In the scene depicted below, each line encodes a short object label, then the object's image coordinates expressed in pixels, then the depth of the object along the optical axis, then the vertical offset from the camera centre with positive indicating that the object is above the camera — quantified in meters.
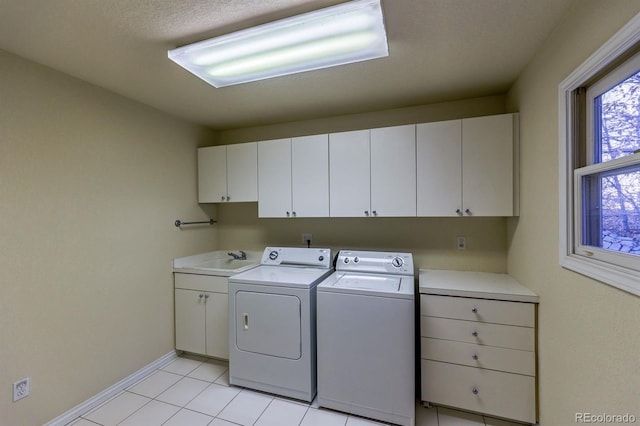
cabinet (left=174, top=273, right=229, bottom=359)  2.57 -0.98
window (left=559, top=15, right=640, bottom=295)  1.06 +0.20
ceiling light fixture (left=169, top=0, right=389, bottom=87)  1.29 +0.92
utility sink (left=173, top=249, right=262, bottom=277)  2.62 -0.54
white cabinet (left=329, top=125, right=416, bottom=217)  2.28 +0.34
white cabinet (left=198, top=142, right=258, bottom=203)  2.81 +0.43
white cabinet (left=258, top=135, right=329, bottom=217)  2.54 +0.34
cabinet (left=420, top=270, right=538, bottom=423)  1.76 -0.93
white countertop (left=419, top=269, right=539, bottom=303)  1.80 -0.54
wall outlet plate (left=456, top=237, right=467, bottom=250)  2.45 -0.29
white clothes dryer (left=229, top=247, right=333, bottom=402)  2.06 -0.93
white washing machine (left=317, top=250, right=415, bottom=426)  1.82 -0.95
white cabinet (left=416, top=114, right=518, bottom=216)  2.05 +0.34
